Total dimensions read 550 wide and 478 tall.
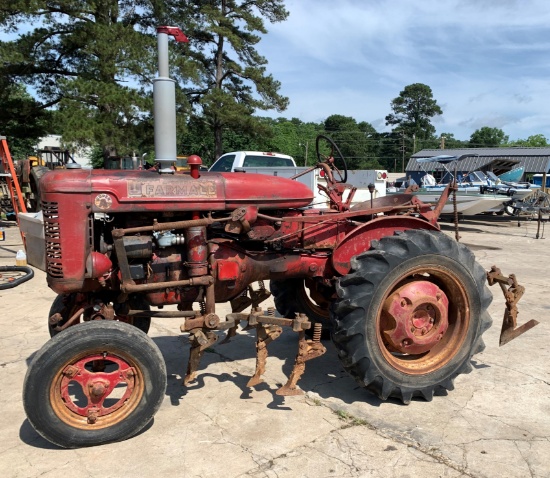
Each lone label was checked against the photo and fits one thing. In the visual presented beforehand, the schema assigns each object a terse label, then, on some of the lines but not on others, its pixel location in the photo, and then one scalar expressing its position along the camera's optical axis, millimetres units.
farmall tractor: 3002
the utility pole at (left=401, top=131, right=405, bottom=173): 67338
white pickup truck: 11542
